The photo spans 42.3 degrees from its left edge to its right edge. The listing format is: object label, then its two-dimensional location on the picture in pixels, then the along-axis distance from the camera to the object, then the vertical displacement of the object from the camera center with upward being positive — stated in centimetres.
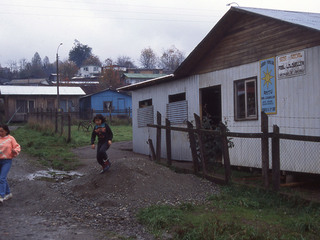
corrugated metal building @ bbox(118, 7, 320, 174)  936 +89
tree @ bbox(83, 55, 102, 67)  10095 +1369
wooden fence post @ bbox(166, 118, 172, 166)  1176 -71
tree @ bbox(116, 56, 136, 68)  10562 +1388
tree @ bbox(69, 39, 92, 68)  11194 +1733
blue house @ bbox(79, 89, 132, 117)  4731 +185
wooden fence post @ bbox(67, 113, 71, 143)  1984 -67
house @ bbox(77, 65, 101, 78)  9861 +1121
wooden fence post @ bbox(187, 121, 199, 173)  1042 -88
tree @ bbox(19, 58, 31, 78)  10553 +1344
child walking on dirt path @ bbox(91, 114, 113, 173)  970 -47
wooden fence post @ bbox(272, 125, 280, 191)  783 -91
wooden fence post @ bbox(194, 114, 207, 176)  1003 -87
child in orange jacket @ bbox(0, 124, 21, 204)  813 -70
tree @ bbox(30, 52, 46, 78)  10481 +1256
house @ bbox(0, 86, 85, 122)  4110 +199
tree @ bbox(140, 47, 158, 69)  9412 +1295
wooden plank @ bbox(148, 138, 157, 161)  1338 -118
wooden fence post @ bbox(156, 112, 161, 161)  1230 -68
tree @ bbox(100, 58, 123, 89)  6509 +589
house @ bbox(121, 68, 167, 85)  6537 +620
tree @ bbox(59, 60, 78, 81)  8450 +984
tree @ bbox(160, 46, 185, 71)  8571 +1176
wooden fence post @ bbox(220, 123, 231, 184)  902 -88
